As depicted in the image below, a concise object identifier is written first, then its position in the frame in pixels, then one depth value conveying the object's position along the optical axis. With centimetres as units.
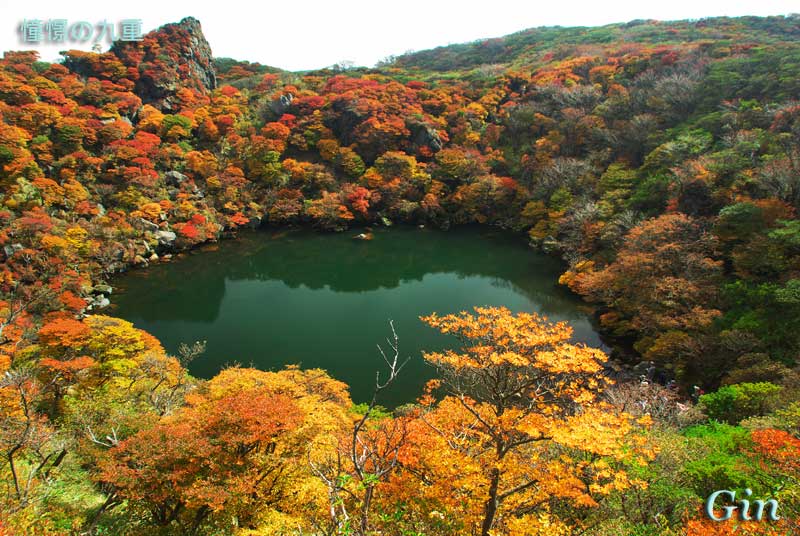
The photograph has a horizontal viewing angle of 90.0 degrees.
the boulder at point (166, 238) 3484
